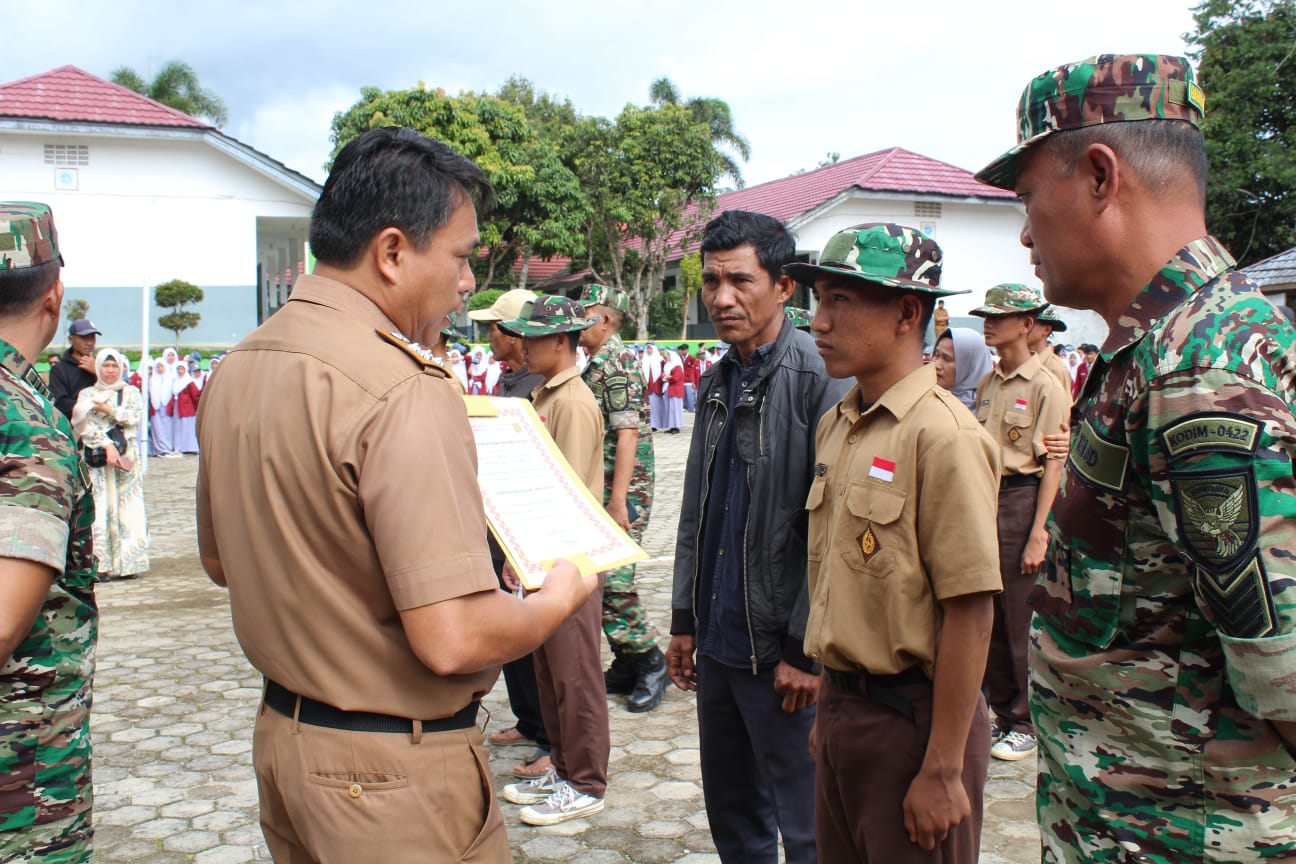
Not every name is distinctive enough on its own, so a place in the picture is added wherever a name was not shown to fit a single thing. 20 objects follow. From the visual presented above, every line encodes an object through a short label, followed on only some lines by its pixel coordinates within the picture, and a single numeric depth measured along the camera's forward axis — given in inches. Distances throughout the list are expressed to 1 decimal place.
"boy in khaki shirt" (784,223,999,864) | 89.5
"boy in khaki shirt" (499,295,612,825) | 164.1
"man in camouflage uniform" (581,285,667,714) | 215.9
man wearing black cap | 331.0
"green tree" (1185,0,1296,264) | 1068.5
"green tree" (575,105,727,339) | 1199.6
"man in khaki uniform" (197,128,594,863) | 67.0
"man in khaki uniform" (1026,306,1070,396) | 196.2
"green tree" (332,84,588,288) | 1089.4
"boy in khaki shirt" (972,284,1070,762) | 187.3
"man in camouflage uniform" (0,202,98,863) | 79.1
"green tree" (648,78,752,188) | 1416.1
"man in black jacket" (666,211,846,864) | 114.6
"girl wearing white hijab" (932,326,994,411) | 223.3
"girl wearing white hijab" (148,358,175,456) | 707.4
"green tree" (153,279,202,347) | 849.5
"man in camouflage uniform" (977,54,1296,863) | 54.5
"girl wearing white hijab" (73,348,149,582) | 336.8
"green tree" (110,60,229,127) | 1443.2
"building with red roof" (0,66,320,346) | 864.3
